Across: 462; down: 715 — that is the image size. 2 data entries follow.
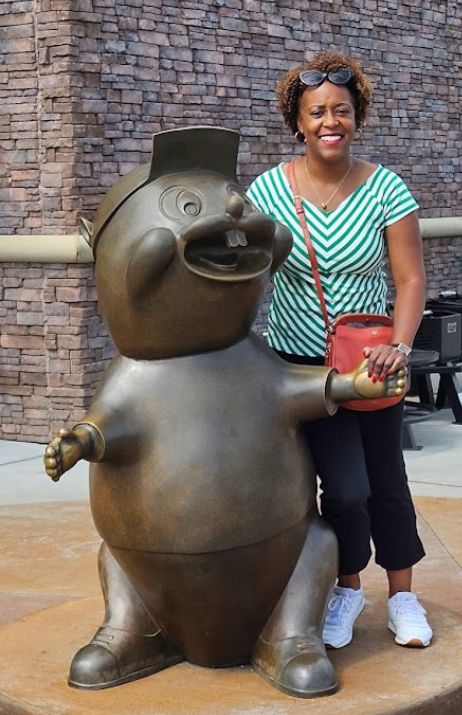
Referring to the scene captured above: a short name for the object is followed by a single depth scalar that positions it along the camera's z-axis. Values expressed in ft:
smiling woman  11.67
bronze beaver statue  10.82
